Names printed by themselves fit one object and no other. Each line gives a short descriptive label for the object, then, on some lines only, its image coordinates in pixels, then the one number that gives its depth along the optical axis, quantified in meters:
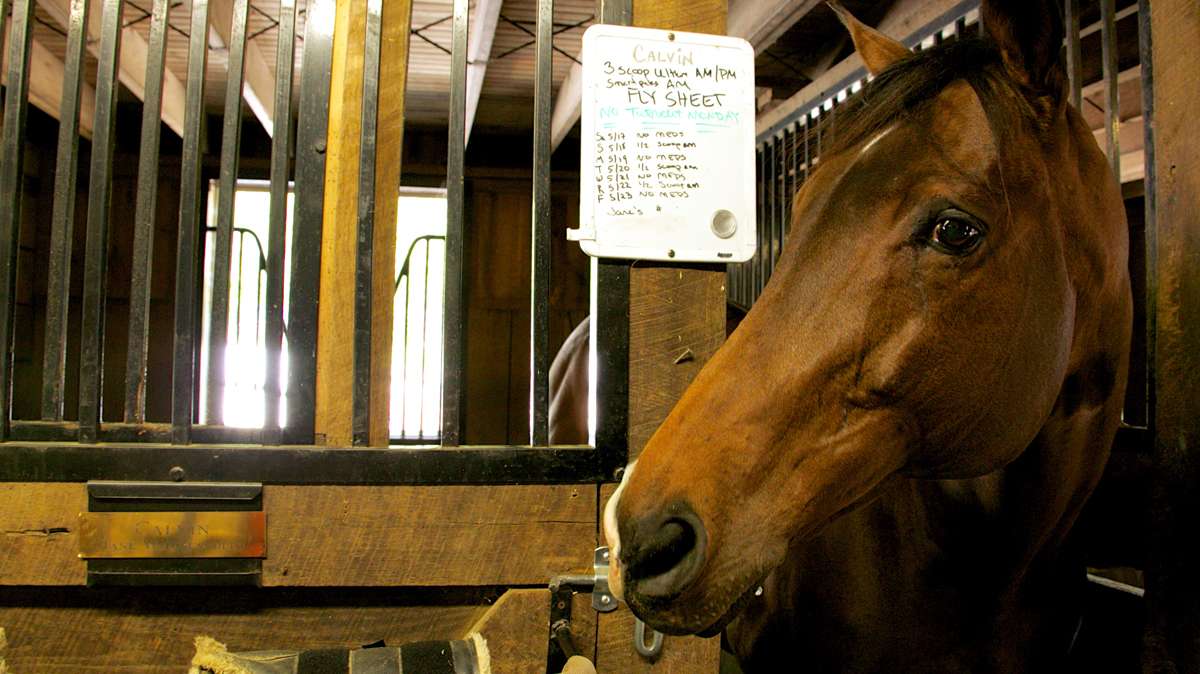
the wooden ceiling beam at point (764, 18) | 2.57
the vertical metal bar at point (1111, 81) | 1.44
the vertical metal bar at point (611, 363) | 1.06
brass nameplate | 0.94
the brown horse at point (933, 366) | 0.77
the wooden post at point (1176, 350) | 1.14
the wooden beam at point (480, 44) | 2.81
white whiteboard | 1.06
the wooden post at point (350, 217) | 1.04
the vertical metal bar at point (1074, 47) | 1.57
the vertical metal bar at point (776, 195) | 2.66
